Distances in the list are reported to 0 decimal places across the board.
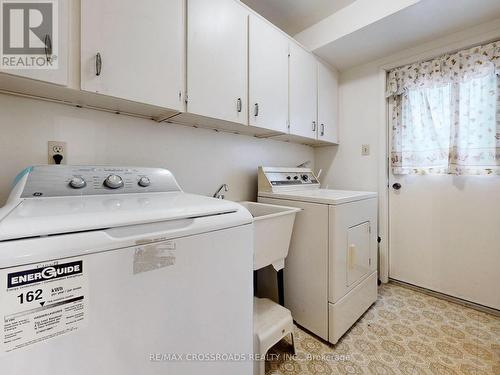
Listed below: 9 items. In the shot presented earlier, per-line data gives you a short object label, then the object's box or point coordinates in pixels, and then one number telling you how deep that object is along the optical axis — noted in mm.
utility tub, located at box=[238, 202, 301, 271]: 1280
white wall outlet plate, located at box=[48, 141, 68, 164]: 1127
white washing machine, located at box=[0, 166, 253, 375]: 505
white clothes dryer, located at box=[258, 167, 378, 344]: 1461
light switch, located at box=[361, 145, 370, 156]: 2330
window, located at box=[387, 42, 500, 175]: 1715
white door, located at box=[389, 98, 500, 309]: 1763
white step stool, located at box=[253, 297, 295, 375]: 1186
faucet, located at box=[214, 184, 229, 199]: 1712
